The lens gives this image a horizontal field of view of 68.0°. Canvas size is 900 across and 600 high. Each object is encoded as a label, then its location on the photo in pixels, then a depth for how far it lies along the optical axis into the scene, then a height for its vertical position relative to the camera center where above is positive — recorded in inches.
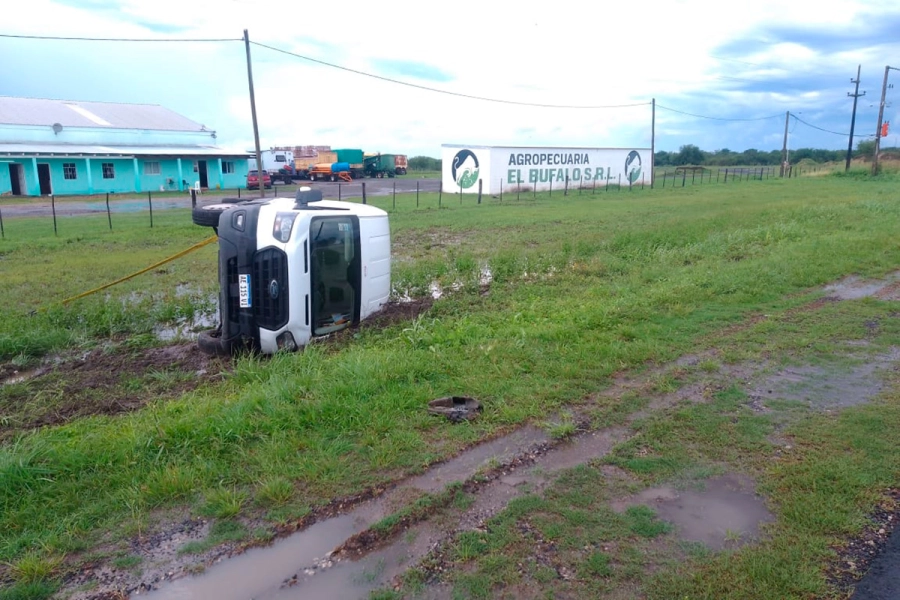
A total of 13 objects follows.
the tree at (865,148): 3010.8 +85.3
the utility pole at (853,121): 2289.1 +154.9
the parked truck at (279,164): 2289.6 +14.9
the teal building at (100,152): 1664.6 +41.9
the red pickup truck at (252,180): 1977.1 -34.4
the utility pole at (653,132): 1942.7 +101.8
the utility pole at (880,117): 2027.9 +146.5
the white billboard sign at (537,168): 1614.2 -0.7
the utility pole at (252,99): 911.7 +93.7
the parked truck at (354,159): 2506.2 +33.3
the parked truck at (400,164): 2940.5 +17.0
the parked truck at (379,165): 2669.8 +11.4
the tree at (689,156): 3865.7 +64.2
